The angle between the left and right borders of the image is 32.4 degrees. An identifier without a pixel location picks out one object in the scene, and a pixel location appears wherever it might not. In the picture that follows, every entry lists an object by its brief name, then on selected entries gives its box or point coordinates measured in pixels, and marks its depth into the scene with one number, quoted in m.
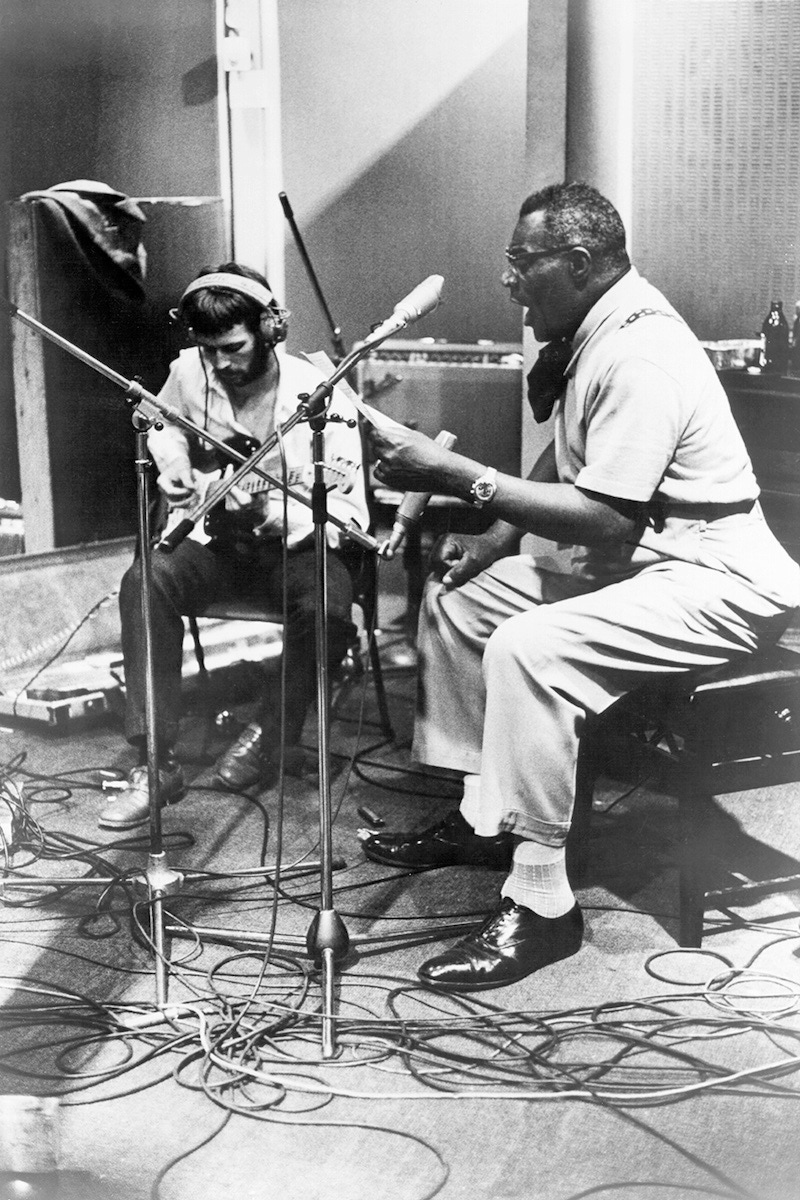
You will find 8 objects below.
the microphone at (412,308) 2.29
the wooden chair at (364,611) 3.97
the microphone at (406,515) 2.92
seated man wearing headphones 3.79
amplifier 4.93
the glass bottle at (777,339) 4.35
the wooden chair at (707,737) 2.81
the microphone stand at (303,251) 4.04
